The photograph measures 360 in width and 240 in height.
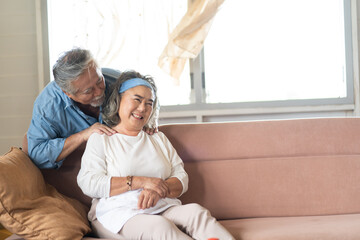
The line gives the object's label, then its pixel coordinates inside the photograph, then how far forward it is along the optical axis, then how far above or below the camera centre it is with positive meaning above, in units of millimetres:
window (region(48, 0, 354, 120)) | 3537 +591
